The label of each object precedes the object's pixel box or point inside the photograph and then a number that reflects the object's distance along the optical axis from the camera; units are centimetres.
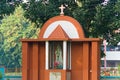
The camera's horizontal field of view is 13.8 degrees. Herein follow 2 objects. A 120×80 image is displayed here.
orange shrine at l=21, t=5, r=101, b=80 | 2494
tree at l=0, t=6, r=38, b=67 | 6981
